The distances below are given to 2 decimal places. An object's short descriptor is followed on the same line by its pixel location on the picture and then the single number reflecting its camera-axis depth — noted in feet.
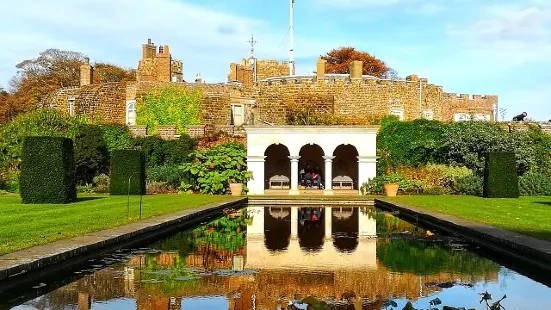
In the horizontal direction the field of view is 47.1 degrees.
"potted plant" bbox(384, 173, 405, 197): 82.23
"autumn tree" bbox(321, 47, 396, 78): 164.53
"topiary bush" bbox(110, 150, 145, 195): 79.61
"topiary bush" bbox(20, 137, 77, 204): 61.57
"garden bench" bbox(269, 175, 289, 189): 98.02
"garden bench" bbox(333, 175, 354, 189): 96.91
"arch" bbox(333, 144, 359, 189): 101.91
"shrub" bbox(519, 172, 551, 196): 84.79
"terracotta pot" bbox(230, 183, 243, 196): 84.48
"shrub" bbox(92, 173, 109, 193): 88.12
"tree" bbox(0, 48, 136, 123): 154.20
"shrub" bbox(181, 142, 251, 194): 85.20
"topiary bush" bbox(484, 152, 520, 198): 76.18
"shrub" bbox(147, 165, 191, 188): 88.33
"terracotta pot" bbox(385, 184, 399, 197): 82.12
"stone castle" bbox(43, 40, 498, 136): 117.60
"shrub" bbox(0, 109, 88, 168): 90.17
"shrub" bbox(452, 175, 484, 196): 83.61
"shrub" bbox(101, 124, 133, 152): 98.02
